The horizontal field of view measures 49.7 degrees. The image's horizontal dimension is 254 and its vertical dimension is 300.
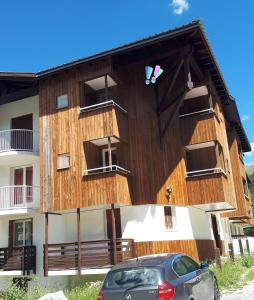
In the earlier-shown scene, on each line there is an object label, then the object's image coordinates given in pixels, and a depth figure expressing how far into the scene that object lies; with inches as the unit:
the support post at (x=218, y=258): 462.6
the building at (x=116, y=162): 520.4
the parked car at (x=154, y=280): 213.3
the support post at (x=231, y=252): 554.7
